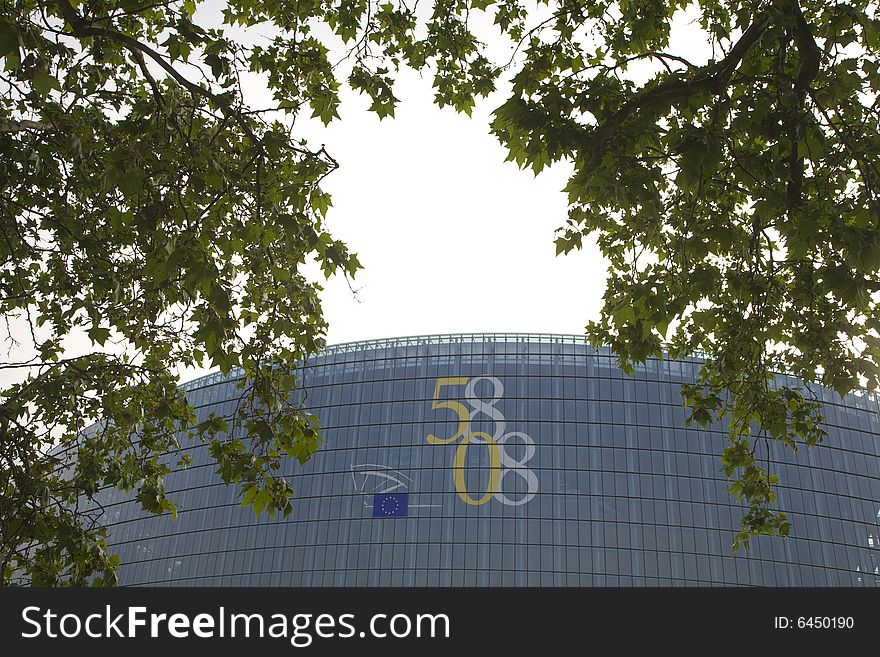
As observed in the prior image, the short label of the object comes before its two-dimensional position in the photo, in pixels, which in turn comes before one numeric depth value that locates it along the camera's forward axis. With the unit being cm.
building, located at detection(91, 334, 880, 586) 6675
